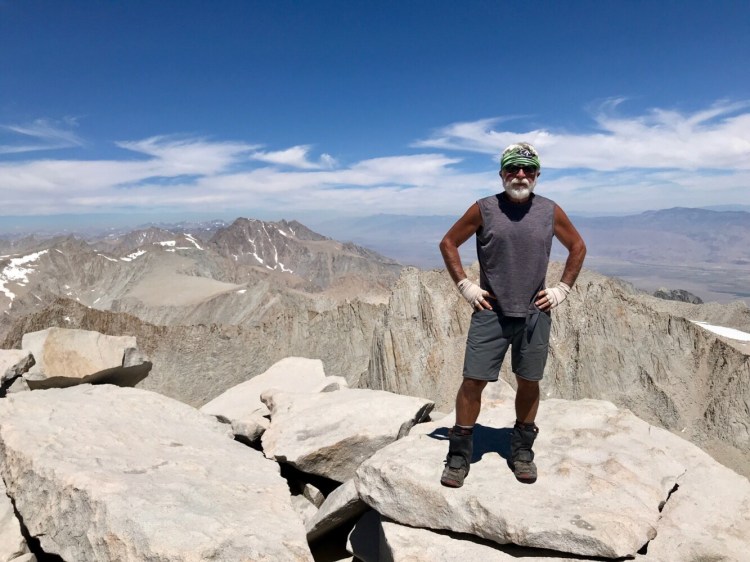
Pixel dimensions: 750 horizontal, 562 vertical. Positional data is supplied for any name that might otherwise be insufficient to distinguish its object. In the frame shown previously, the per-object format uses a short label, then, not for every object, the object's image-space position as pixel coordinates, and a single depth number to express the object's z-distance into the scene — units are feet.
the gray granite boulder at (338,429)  19.52
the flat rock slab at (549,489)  13.04
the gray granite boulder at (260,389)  22.27
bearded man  14.70
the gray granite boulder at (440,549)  13.48
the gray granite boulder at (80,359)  27.45
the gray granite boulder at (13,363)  25.67
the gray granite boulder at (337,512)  16.99
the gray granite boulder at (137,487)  12.44
